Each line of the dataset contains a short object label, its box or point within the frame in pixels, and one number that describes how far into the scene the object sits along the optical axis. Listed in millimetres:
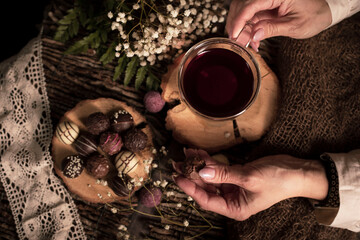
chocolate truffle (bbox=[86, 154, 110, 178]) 548
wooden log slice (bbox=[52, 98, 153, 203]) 565
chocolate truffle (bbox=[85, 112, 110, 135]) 553
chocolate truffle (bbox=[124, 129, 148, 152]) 551
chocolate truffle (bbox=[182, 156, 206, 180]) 519
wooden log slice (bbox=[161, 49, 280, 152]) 569
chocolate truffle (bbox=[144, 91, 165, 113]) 570
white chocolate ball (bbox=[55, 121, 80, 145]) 556
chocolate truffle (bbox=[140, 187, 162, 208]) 561
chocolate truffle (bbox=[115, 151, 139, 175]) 550
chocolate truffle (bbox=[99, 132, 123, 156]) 551
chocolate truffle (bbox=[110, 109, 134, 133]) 557
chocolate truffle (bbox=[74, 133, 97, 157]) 557
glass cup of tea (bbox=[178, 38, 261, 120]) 530
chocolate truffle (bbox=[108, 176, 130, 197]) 551
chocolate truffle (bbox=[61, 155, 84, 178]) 547
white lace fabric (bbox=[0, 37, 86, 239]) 572
